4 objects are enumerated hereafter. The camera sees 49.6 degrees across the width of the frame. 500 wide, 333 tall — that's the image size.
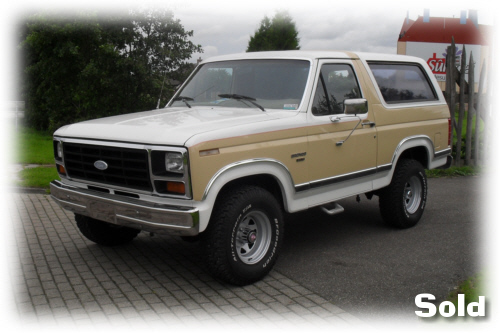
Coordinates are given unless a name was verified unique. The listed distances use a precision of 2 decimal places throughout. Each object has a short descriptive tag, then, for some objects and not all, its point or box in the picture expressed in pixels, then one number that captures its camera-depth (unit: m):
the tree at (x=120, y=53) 13.91
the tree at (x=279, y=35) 46.81
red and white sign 30.61
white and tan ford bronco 4.46
